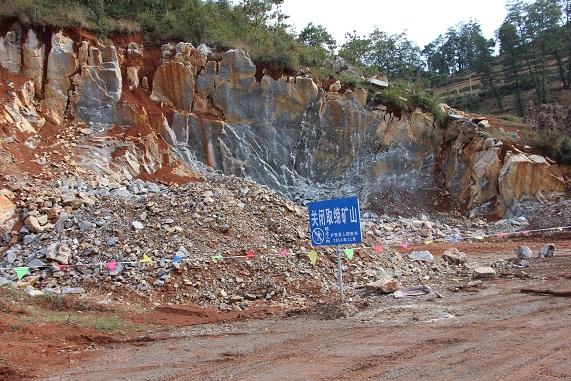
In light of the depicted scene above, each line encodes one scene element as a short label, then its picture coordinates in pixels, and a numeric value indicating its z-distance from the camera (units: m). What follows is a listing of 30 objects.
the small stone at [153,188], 14.77
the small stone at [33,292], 9.26
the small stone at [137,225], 11.12
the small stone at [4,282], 9.88
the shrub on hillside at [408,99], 22.55
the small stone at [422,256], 12.47
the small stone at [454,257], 12.61
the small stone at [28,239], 11.57
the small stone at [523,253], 12.52
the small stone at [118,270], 10.00
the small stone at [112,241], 10.70
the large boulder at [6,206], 12.17
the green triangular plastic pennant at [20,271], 9.69
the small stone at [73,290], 9.65
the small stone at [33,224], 11.92
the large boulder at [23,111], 15.79
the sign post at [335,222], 8.17
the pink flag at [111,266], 10.02
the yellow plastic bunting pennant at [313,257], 10.52
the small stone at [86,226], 11.31
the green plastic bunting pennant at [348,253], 10.90
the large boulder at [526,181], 20.78
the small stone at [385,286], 9.36
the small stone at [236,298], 9.48
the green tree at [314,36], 31.03
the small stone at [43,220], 12.17
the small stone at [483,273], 10.43
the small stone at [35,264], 10.37
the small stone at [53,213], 12.31
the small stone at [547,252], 12.98
